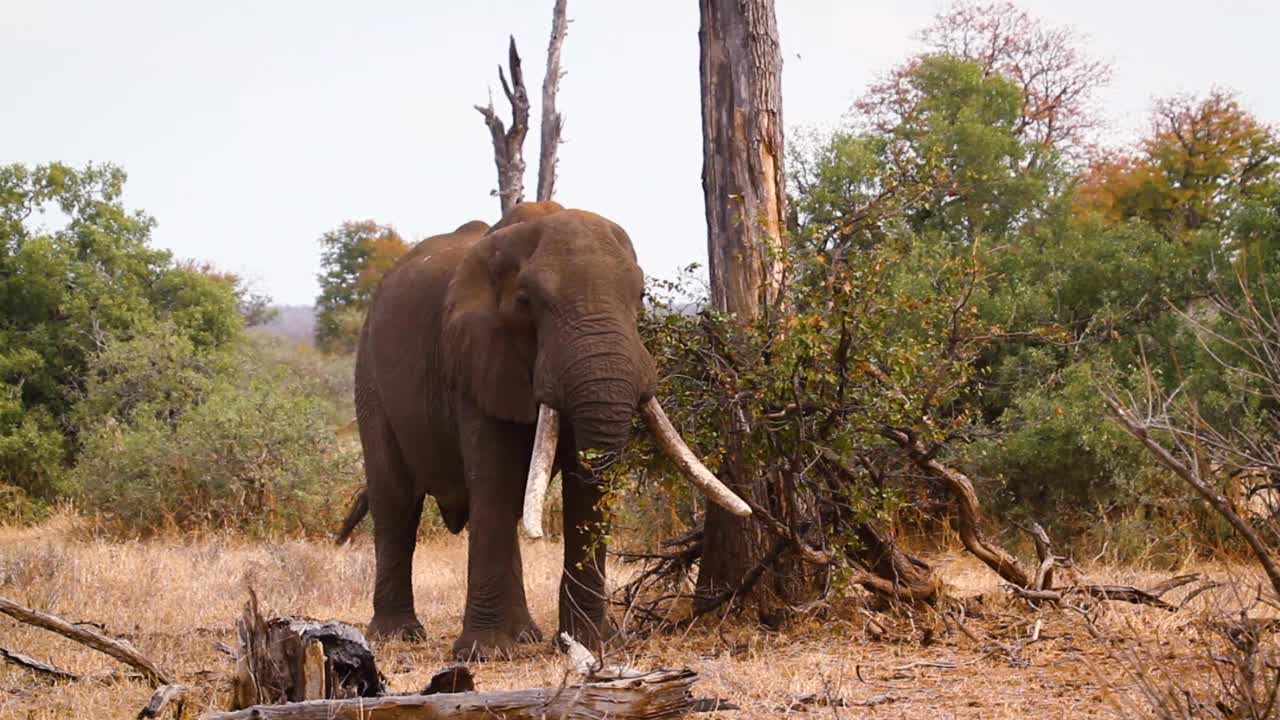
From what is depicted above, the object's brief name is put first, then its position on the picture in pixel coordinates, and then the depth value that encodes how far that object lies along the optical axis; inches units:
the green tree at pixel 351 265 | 3865.7
